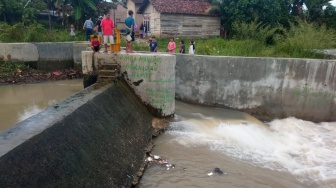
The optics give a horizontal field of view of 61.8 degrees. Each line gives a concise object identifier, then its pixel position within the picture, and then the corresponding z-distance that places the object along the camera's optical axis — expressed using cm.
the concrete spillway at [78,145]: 321
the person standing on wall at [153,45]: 1133
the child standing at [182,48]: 1215
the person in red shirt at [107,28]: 858
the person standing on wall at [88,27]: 1418
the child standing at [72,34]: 1564
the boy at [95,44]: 816
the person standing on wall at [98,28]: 1477
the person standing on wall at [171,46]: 1210
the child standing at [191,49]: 1217
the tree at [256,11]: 2109
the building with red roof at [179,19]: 2233
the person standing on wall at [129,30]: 858
